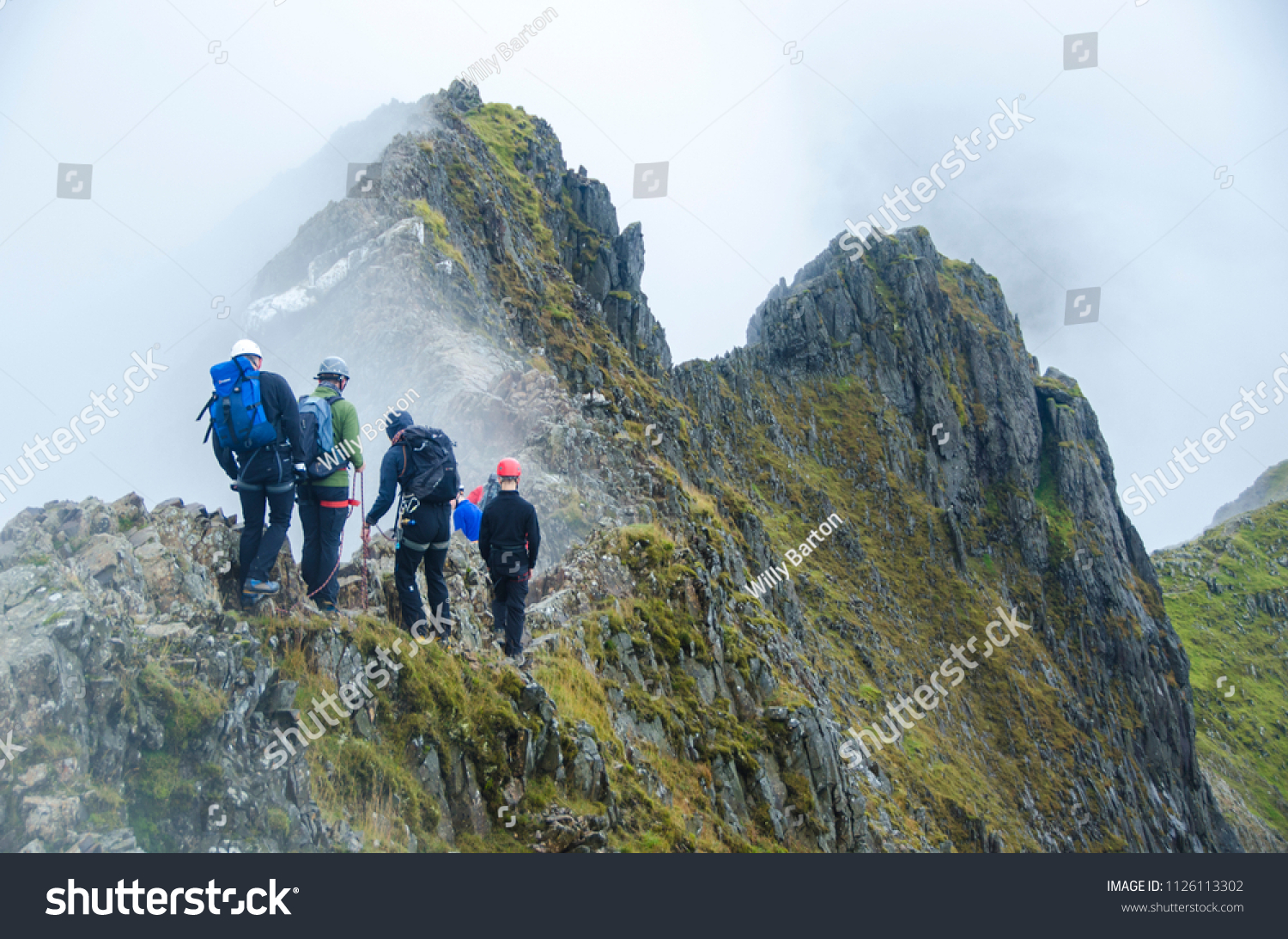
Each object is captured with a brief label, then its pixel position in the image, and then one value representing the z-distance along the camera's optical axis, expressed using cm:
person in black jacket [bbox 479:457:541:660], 1040
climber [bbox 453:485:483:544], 1209
